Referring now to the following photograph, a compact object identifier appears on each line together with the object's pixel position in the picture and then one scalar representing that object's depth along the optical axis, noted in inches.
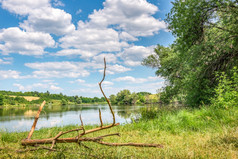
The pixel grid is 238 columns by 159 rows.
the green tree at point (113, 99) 3874.0
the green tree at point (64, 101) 3951.8
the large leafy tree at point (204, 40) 417.7
